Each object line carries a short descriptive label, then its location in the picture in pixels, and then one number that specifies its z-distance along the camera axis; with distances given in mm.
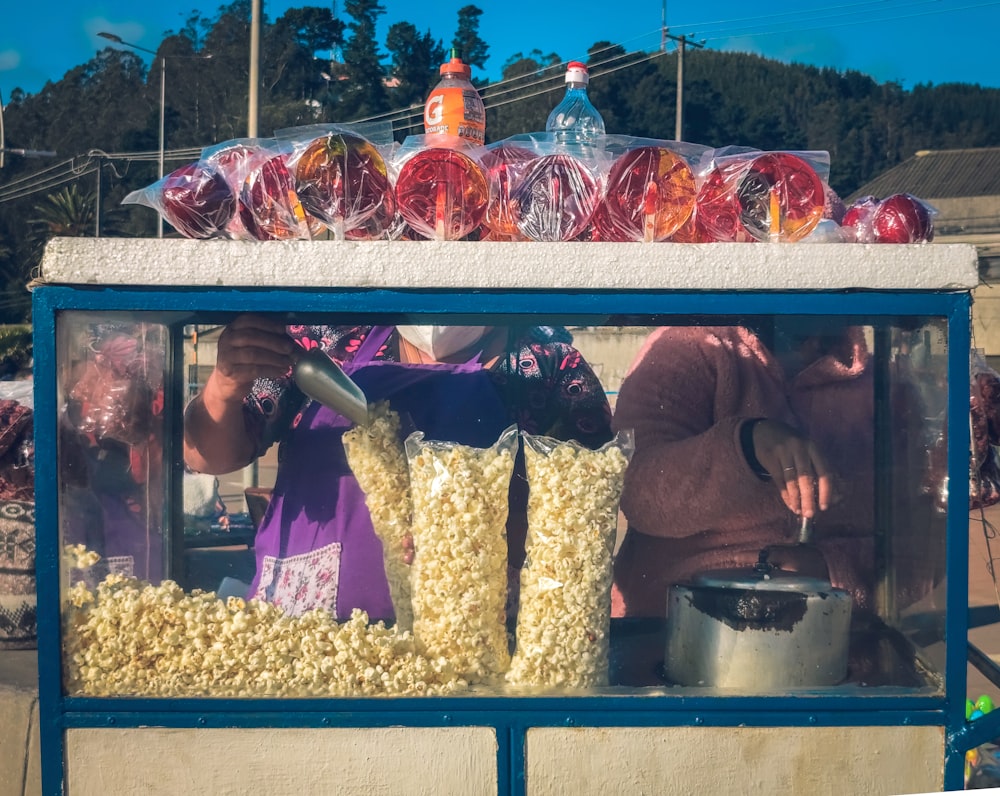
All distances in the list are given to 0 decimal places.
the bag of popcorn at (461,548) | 1875
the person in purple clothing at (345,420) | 2023
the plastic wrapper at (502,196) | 1889
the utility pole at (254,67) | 10680
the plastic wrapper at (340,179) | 1807
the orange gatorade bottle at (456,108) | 2031
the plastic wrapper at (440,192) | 1824
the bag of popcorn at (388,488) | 2006
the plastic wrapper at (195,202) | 1847
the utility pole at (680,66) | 26797
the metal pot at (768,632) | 1896
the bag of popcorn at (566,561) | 1867
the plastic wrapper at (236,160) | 1868
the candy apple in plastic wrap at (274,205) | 1839
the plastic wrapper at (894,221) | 1890
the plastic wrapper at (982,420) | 2312
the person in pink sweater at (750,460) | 2062
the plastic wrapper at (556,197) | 1843
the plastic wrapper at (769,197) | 1851
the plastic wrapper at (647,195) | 1843
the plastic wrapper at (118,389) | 1893
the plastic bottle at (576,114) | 2139
